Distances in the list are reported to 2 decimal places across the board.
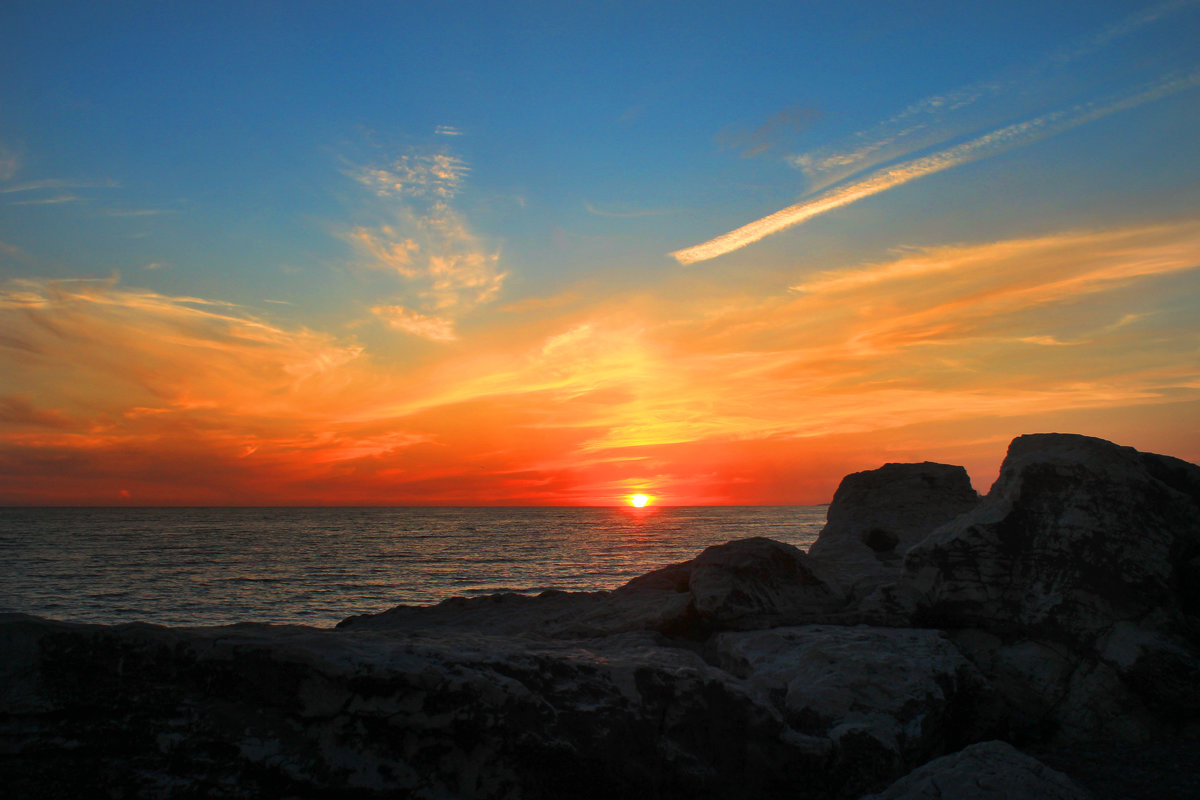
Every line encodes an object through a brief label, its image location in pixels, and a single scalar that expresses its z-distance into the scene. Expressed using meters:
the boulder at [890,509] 14.96
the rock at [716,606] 8.91
